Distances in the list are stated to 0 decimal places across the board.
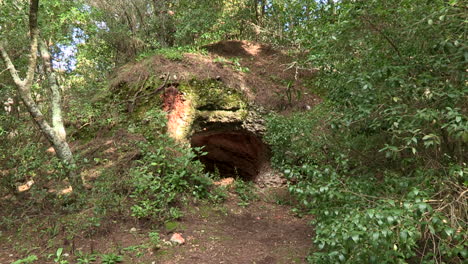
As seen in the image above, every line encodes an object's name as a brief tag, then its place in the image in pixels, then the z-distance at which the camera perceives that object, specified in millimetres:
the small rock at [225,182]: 8153
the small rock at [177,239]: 5004
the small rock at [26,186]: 6526
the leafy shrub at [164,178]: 5711
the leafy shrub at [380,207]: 2436
